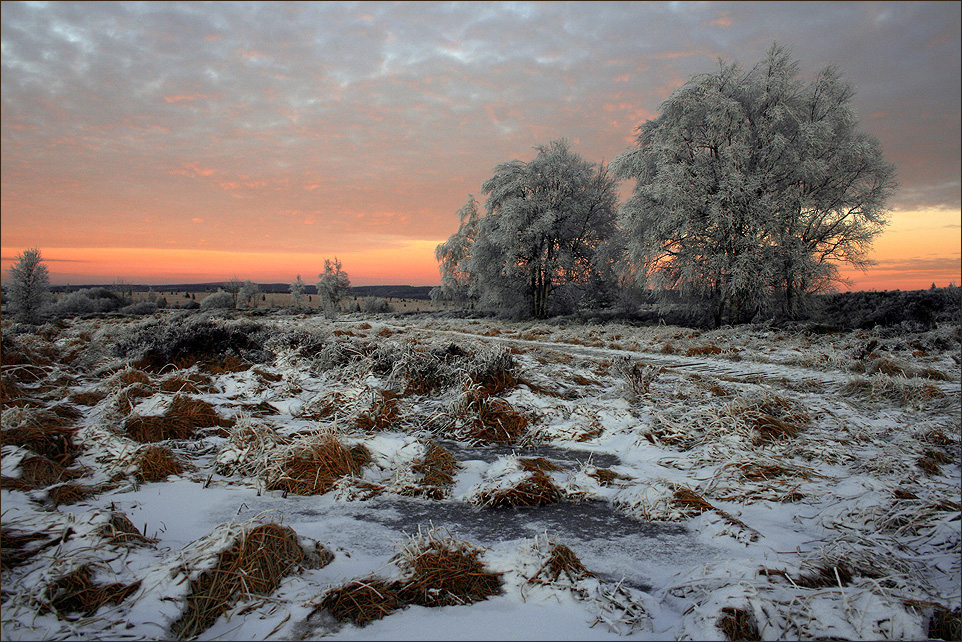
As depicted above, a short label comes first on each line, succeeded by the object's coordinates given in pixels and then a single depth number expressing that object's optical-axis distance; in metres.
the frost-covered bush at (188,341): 8.32
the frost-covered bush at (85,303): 32.58
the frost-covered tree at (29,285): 23.89
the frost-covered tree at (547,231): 25.39
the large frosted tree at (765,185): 16.17
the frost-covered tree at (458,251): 36.59
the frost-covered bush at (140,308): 33.66
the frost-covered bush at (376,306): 45.55
